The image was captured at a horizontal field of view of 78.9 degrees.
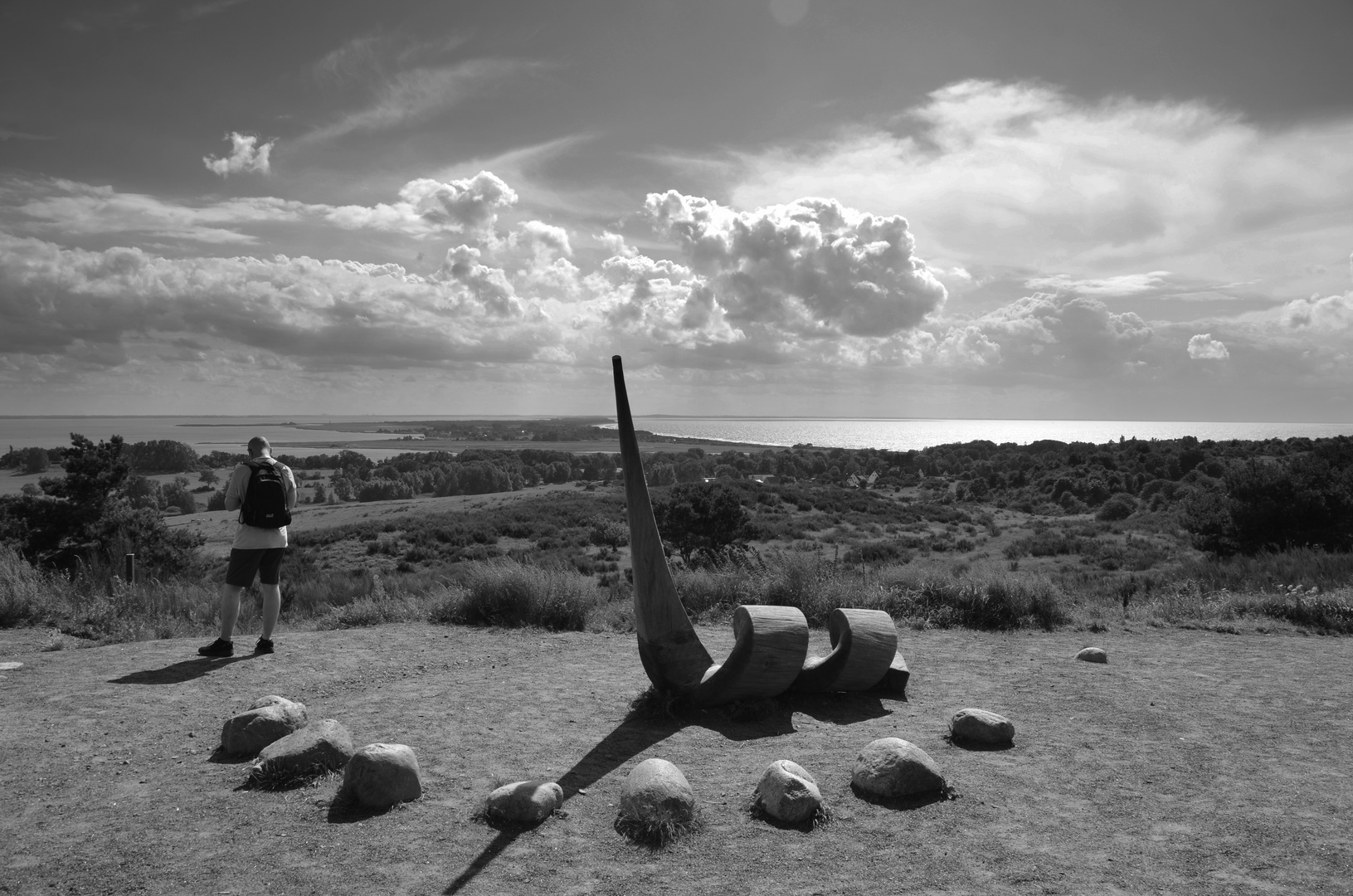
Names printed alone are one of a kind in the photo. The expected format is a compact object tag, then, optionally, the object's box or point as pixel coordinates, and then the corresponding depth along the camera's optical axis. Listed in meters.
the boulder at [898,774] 4.51
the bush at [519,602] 9.76
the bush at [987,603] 10.12
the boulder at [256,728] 5.03
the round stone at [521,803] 4.15
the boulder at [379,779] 4.27
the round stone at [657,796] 4.12
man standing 7.32
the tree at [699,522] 30.77
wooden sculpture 6.00
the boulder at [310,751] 4.60
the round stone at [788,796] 4.20
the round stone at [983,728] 5.41
